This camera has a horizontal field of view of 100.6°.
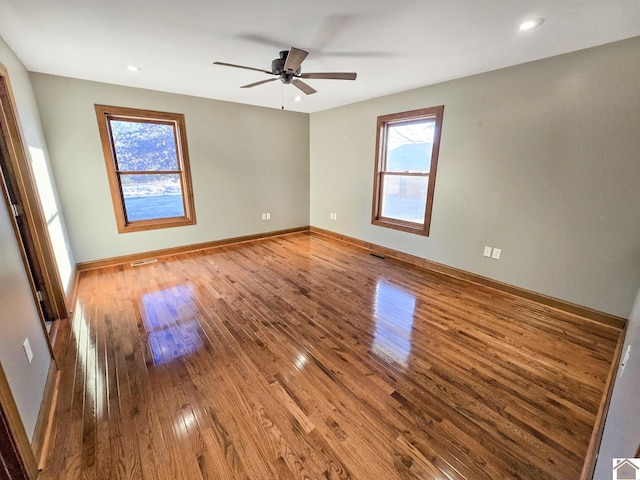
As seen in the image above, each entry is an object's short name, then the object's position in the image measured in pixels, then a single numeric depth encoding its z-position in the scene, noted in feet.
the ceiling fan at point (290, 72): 7.32
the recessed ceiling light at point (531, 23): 6.12
